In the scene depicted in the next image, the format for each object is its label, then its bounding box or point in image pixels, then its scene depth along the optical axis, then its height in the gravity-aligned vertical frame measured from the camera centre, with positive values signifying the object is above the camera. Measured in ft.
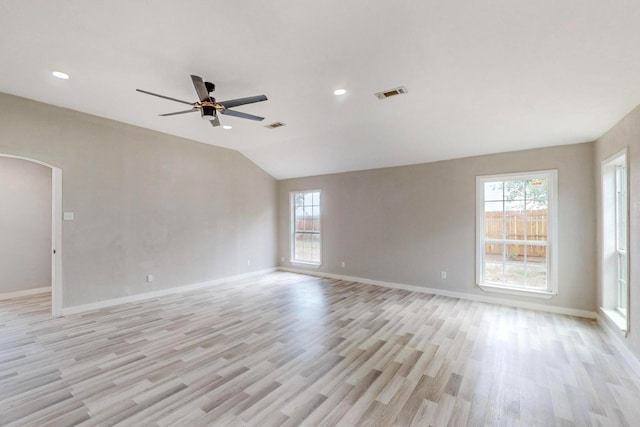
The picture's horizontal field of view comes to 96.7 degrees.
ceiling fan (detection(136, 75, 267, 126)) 9.04 +3.92
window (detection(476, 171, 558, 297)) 14.60 -0.96
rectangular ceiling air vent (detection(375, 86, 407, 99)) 10.73 +4.79
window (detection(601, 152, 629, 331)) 11.84 -1.09
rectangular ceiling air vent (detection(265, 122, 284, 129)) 14.97 +4.88
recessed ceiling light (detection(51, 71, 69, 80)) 10.09 +5.12
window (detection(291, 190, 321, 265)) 23.85 -0.95
